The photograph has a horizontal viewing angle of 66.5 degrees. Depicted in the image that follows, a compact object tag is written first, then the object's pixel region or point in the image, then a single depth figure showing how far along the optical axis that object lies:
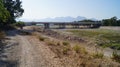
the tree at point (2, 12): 11.55
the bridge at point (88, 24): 62.37
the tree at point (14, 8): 32.08
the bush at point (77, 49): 9.48
